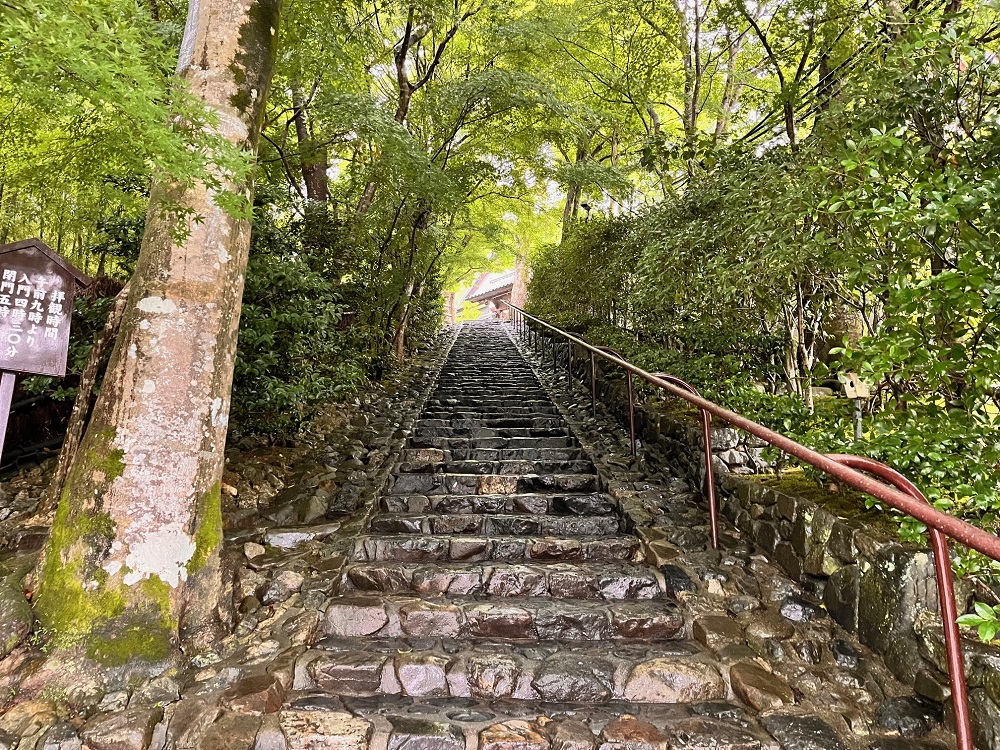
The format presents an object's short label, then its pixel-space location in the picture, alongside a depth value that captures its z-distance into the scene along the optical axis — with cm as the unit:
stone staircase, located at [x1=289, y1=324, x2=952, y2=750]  224
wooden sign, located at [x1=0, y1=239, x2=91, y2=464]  267
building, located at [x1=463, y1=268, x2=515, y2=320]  3060
